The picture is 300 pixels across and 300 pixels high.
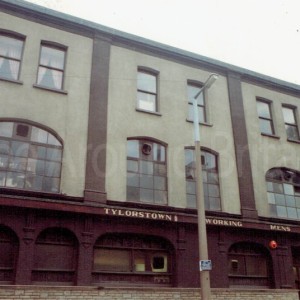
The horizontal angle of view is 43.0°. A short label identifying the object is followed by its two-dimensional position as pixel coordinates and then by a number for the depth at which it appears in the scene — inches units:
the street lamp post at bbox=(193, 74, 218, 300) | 400.0
